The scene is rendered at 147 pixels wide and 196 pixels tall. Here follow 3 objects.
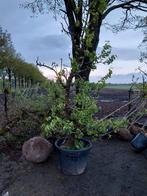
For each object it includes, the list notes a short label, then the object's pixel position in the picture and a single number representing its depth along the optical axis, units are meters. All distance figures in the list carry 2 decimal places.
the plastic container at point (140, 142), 2.58
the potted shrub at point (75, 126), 2.14
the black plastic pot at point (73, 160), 2.14
